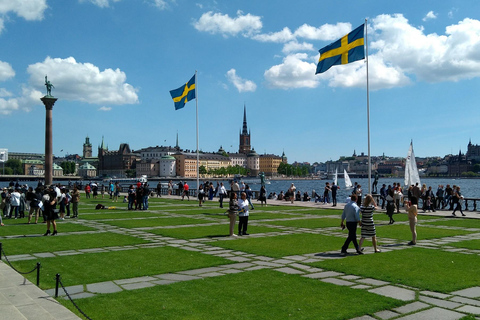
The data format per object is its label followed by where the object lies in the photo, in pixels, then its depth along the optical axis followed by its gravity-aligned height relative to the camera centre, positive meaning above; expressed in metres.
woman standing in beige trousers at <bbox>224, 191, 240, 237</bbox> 17.34 -1.34
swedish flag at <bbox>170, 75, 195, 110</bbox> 40.28 +7.76
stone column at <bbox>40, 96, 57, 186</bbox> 51.62 +4.80
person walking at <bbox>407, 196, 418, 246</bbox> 15.11 -1.45
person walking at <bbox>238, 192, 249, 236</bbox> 17.80 -1.50
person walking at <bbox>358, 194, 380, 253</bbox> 13.64 -1.38
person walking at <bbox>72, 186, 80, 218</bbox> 24.98 -1.27
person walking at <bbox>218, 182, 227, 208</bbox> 32.78 -1.14
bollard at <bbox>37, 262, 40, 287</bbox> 9.38 -2.10
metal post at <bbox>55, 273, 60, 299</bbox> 8.47 -2.03
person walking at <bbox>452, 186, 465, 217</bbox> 27.02 -1.35
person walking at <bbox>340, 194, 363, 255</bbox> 13.70 -1.22
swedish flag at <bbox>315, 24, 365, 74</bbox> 26.89 +7.81
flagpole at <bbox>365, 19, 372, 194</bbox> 28.66 +4.14
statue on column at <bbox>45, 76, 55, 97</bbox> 54.78 +11.40
